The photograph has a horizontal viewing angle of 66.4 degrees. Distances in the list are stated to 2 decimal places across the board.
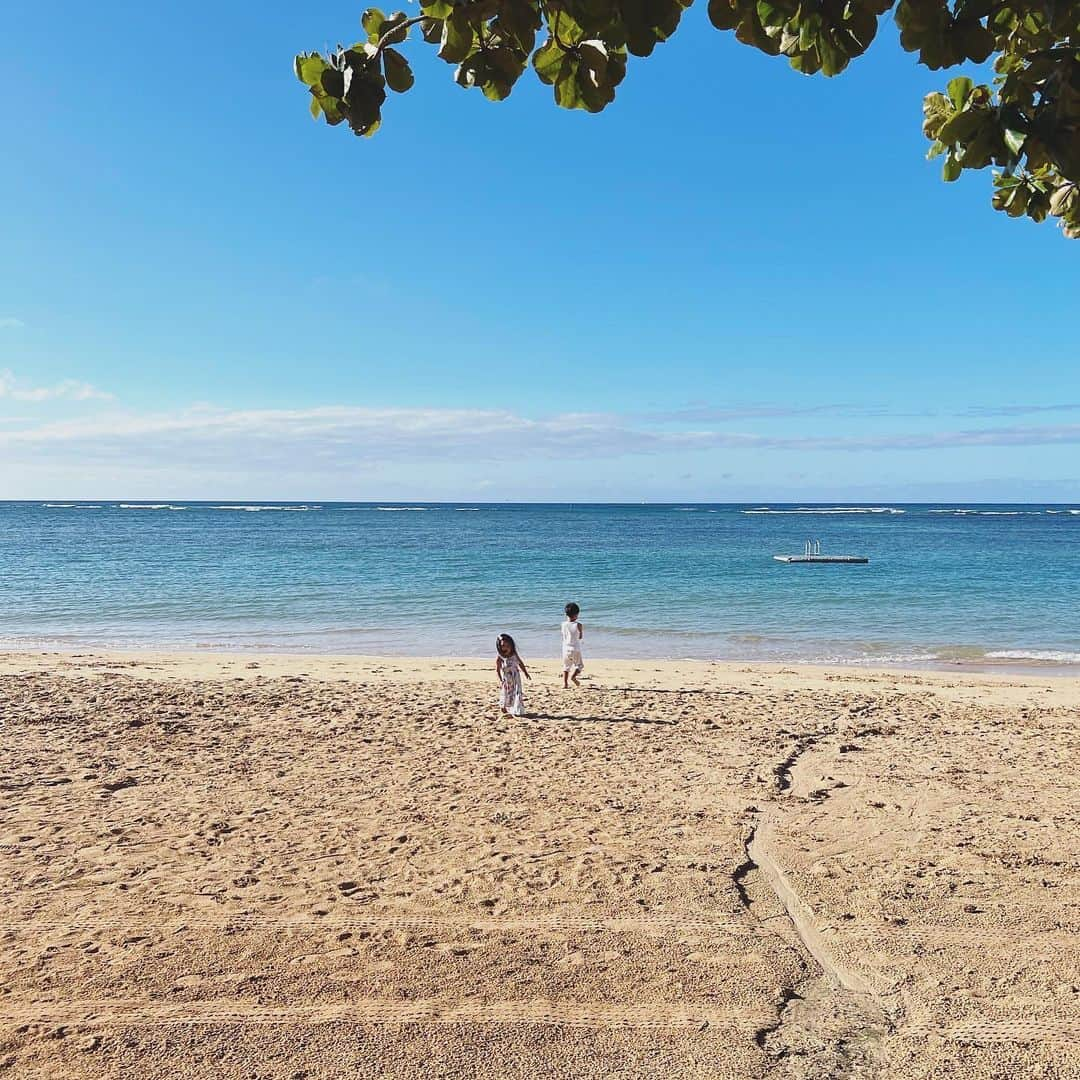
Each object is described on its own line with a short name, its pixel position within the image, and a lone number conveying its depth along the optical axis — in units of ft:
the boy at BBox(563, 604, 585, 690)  43.57
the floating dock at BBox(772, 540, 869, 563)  144.01
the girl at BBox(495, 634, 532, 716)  36.40
